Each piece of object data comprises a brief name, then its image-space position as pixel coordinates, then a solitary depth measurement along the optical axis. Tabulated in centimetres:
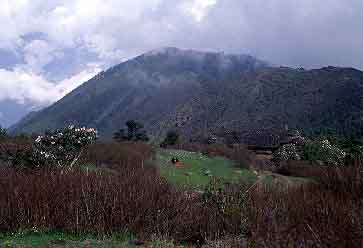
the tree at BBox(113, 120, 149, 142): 3875
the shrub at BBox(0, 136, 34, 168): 1516
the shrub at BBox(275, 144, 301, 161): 2925
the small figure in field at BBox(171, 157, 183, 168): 2422
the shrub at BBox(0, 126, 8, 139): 2648
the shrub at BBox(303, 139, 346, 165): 2748
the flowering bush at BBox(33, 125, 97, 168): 1605
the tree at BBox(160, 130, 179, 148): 3634
